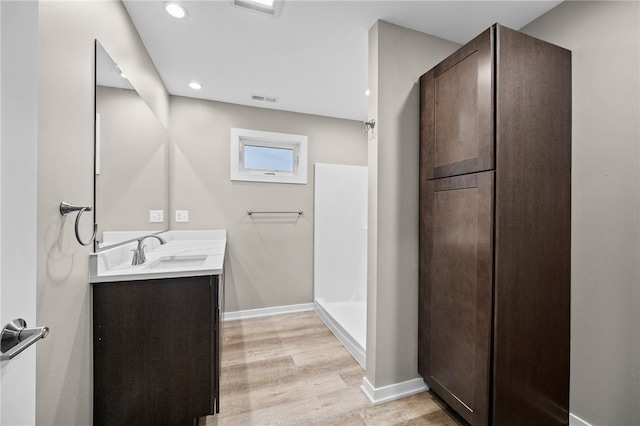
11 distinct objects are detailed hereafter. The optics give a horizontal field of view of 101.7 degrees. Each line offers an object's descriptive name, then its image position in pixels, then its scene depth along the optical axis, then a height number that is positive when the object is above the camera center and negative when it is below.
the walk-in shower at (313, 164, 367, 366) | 3.05 -0.27
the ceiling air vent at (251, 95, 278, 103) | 2.64 +1.18
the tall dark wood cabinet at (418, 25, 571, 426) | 1.20 -0.07
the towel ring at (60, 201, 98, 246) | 0.97 +0.01
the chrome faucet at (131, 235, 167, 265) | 1.53 -0.27
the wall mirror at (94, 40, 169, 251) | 1.26 +0.32
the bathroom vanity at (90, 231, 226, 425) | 1.19 -0.62
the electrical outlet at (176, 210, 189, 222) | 2.62 -0.04
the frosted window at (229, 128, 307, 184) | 2.81 +0.64
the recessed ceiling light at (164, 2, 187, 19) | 1.50 +1.19
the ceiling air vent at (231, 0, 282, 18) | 1.48 +1.19
